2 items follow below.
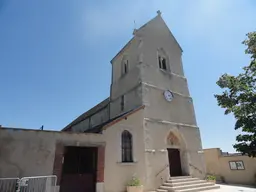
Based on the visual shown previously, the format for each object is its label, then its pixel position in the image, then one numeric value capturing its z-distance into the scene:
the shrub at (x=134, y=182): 9.77
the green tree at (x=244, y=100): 8.42
